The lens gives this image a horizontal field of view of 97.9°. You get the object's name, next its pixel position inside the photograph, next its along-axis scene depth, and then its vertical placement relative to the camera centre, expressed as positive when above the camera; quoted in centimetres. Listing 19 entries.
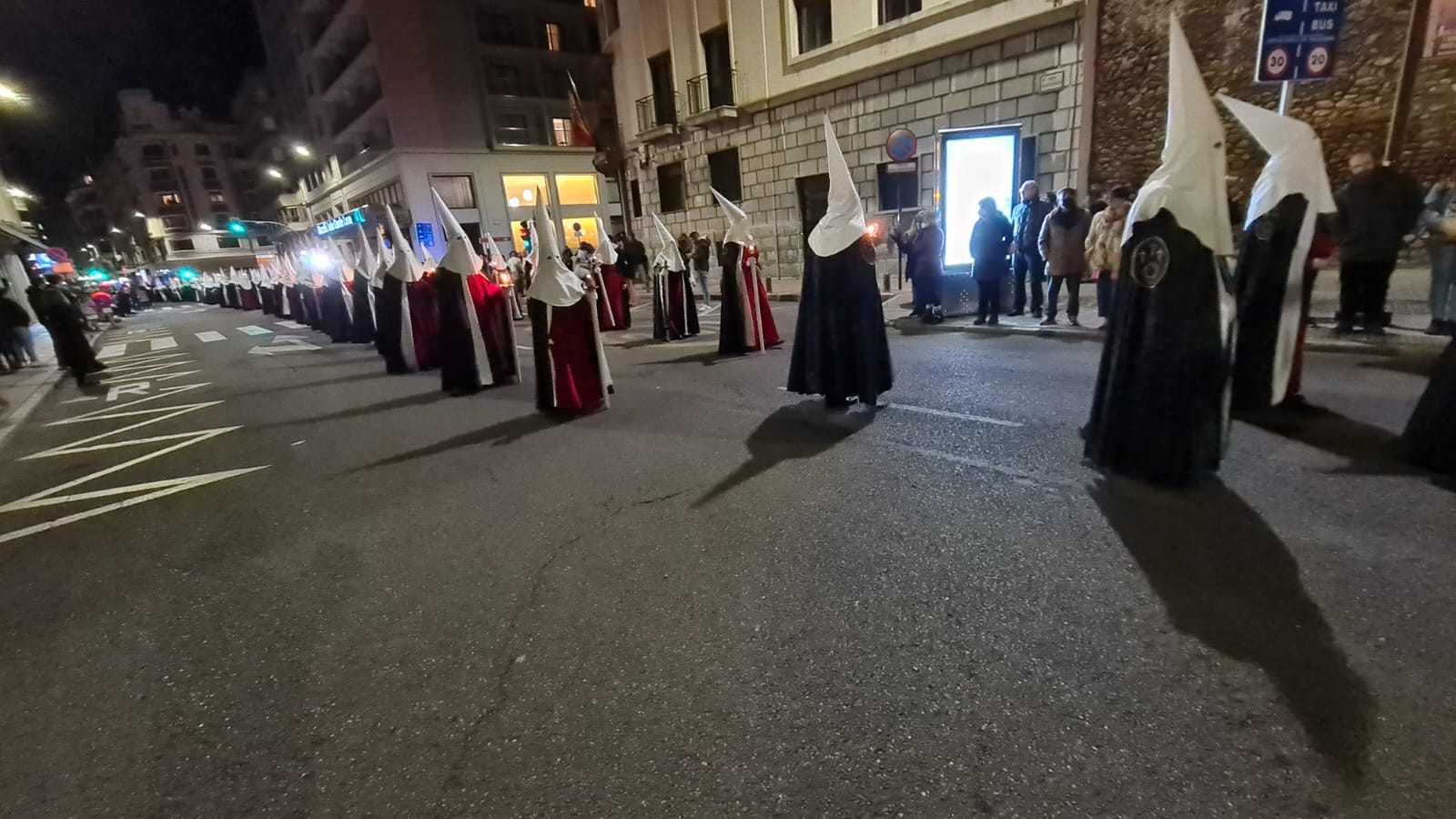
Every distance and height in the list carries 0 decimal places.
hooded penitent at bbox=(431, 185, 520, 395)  838 -69
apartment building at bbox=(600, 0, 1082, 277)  1178 +337
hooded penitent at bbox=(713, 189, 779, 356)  890 -68
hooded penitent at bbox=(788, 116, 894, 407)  573 -64
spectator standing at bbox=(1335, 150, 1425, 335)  670 -28
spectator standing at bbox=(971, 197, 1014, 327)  920 -35
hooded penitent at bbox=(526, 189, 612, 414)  670 -75
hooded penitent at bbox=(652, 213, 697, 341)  1122 -73
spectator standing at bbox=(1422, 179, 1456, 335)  661 -75
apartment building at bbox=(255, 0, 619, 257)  3219 +897
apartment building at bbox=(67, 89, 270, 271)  6869 +1176
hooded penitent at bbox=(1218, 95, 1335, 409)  438 -30
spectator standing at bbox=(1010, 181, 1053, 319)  939 -13
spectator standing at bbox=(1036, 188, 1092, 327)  863 -24
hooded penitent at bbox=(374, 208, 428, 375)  964 -67
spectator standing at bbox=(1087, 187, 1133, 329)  773 -16
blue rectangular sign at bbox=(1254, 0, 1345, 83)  639 +164
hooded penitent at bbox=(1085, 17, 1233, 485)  362 -57
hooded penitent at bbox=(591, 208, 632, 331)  1237 -66
